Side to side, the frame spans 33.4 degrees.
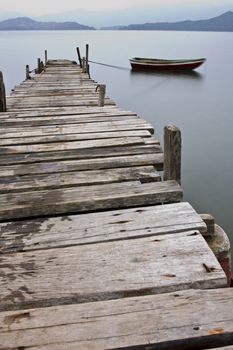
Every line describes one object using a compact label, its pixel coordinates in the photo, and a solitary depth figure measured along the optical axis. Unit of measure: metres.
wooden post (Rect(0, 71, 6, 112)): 7.82
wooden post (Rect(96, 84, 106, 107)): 8.52
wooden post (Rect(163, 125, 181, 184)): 3.79
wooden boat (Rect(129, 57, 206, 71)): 38.97
